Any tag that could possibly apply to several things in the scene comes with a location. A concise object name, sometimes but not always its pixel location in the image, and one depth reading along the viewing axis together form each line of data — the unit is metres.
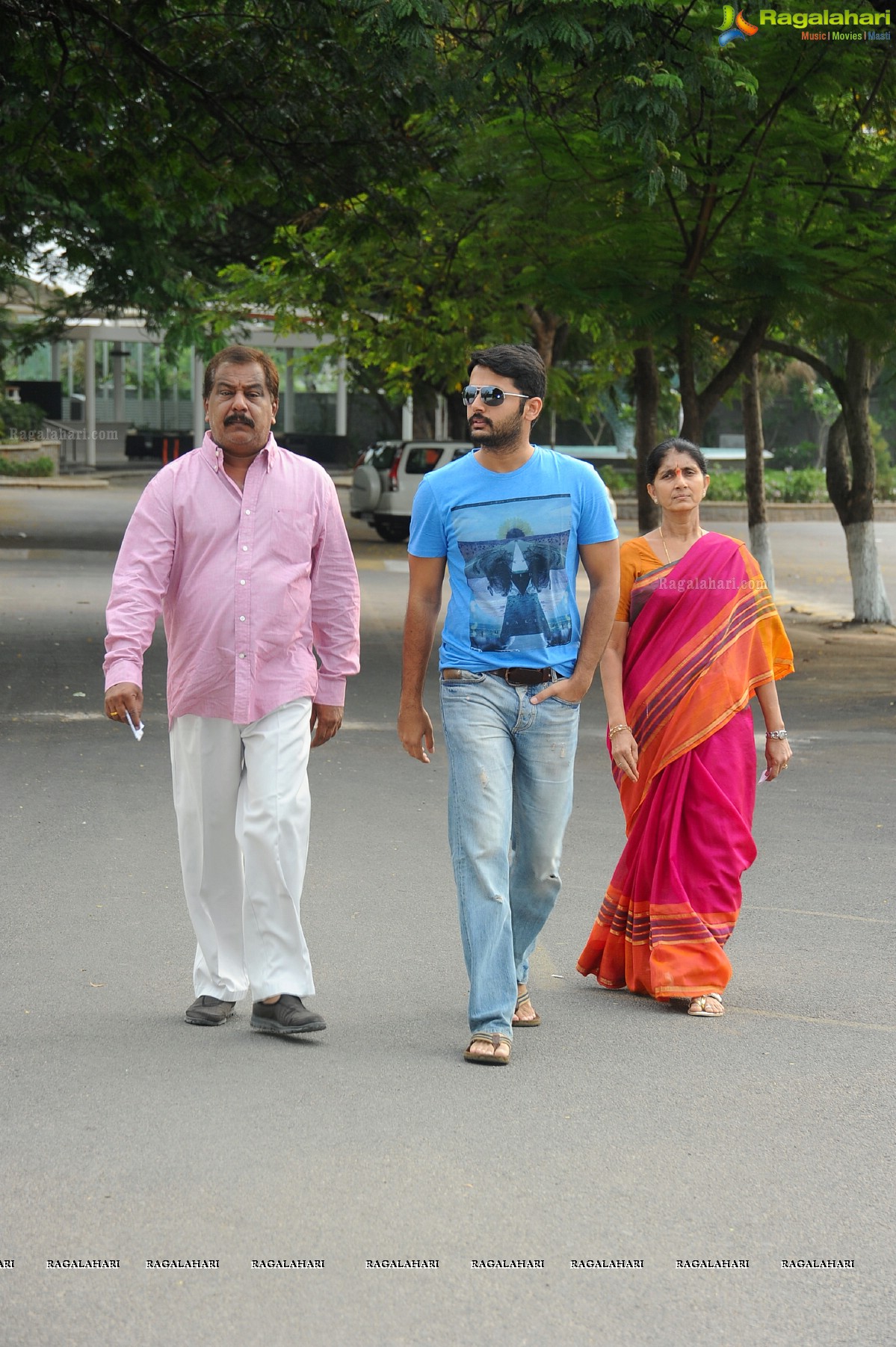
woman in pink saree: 9.74
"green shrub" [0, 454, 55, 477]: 84.54
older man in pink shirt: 8.91
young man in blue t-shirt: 8.64
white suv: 55.64
